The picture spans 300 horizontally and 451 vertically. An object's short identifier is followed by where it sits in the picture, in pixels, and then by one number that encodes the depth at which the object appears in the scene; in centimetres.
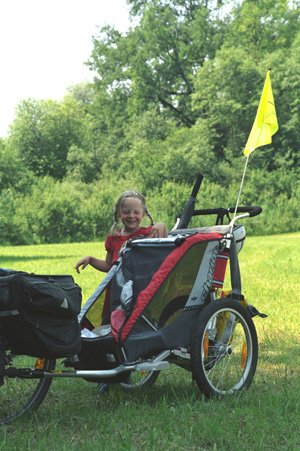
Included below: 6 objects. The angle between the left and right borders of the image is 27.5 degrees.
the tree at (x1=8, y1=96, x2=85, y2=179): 5172
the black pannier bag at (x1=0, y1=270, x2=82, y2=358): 304
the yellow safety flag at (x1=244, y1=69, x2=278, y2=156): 487
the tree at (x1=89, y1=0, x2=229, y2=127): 4469
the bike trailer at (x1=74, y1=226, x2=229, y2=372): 358
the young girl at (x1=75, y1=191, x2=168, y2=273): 435
